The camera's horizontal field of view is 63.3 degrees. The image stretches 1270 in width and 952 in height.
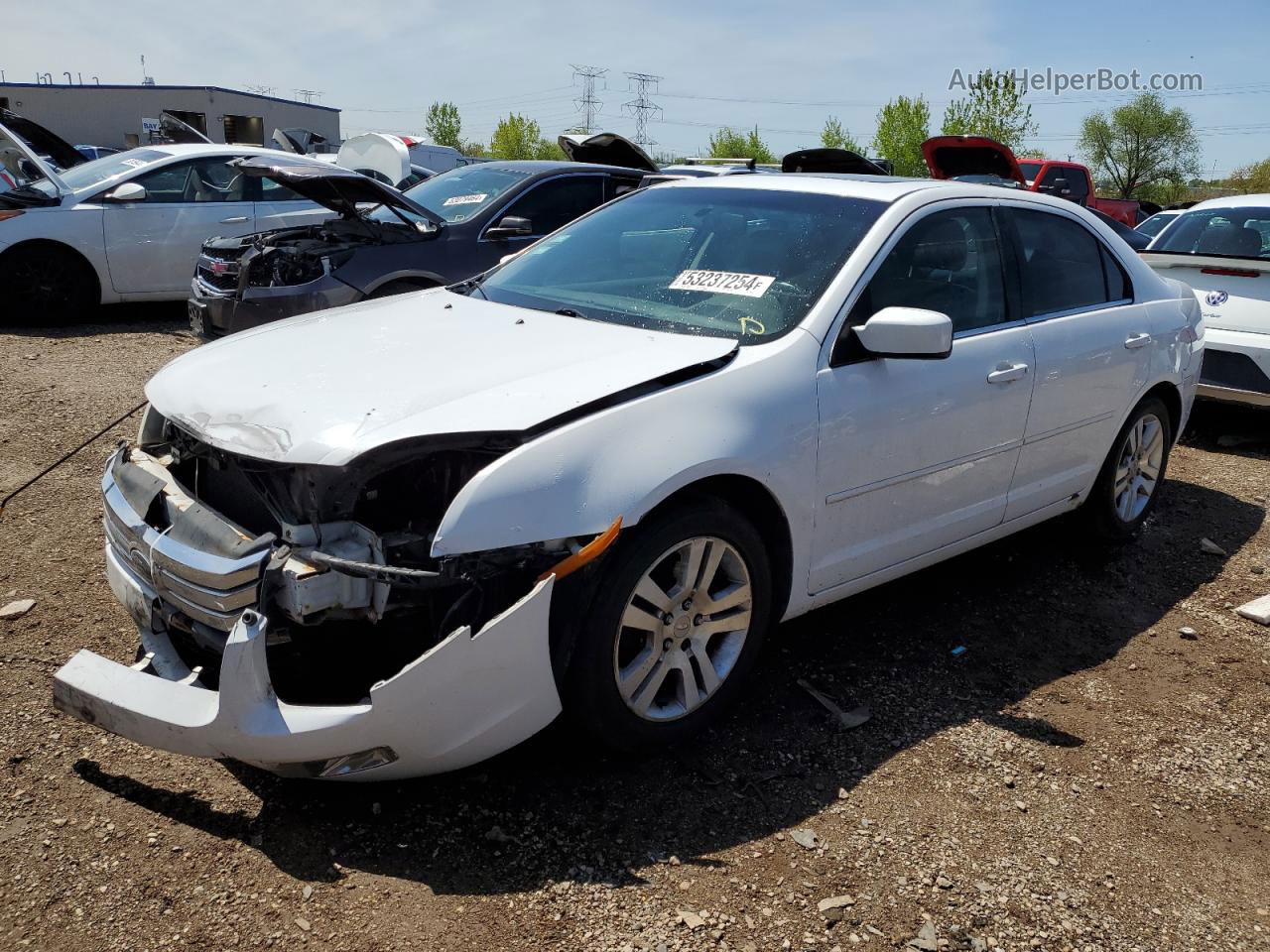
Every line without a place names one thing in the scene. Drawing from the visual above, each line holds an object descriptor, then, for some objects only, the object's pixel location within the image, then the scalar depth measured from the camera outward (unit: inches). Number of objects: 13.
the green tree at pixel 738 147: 2912.6
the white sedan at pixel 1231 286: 270.4
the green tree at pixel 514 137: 3038.9
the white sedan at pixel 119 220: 342.6
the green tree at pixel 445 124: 3073.3
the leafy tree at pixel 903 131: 2048.5
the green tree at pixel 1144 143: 2150.6
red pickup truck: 389.1
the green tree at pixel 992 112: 1678.2
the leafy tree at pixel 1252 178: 1918.1
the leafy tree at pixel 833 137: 2402.8
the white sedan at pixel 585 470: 101.0
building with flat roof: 2094.0
